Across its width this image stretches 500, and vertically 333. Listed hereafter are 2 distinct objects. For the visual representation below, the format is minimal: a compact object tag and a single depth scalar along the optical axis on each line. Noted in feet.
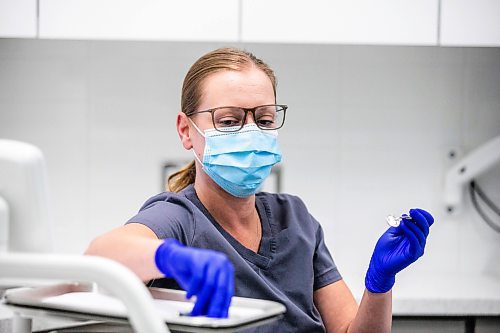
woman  5.73
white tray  4.50
